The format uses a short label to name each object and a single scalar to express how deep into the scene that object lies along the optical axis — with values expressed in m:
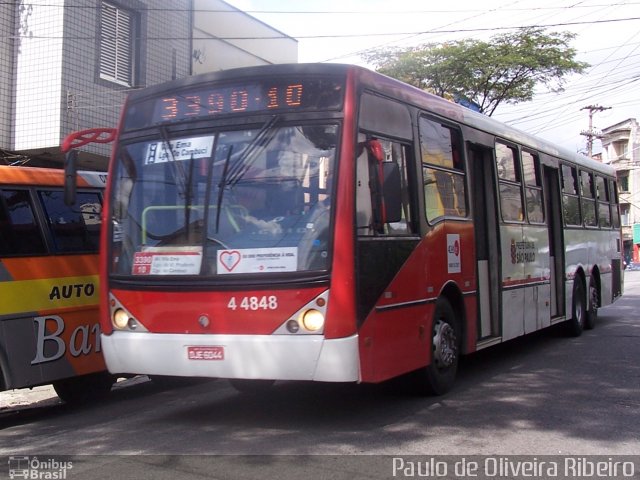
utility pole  48.06
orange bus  6.34
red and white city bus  5.27
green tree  19.62
